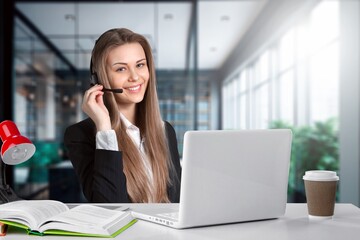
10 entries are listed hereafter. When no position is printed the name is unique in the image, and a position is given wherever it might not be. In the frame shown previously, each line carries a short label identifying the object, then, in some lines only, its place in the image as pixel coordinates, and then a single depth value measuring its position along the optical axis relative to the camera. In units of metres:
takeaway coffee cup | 1.28
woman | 1.86
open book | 1.09
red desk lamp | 1.30
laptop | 1.13
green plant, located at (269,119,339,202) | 4.62
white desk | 1.08
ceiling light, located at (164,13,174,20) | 4.78
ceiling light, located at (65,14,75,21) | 4.73
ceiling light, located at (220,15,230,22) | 6.31
